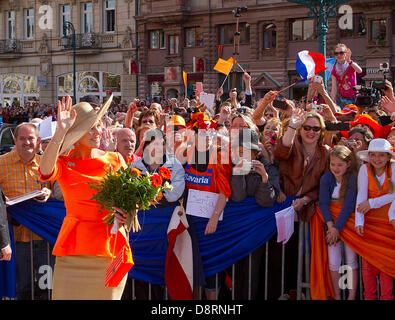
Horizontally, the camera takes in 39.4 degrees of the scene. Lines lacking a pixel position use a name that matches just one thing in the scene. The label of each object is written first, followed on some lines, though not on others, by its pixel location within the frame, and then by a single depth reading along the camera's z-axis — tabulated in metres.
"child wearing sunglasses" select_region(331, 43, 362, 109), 8.84
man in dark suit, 4.14
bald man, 5.36
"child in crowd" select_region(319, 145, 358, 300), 4.71
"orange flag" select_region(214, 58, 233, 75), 11.36
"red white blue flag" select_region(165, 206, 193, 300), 4.87
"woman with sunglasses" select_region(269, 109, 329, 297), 4.98
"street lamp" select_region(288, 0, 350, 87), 11.07
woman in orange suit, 3.80
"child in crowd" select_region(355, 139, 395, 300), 4.59
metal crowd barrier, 4.91
